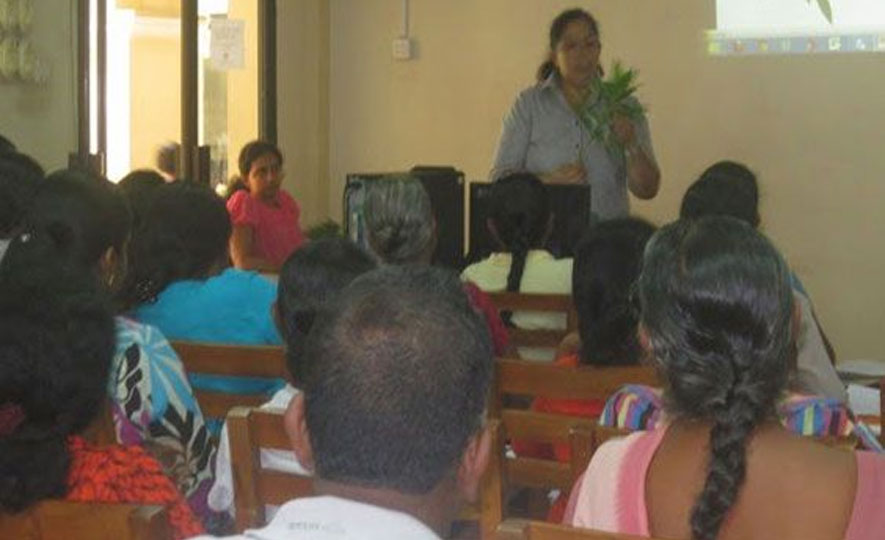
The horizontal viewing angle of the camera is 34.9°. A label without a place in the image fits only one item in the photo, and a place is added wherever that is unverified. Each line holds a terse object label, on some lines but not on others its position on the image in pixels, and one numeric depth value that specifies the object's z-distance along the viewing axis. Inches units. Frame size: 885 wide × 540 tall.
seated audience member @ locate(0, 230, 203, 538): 65.7
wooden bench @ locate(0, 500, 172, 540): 58.3
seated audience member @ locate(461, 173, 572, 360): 167.2
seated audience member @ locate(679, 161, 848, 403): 120.7
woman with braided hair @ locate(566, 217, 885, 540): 64.7
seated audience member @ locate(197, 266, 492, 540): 46.6
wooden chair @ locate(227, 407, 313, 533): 87.2
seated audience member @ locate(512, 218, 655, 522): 106.7
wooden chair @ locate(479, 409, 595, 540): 80.7
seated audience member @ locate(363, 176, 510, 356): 143.3
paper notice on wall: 294.4
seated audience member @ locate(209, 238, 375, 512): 101.0
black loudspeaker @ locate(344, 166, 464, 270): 232.1
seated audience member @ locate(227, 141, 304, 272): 249.3
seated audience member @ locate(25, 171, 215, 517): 97.1
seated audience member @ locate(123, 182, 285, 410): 127.1
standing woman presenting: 216.7
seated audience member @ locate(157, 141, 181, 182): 276.4
